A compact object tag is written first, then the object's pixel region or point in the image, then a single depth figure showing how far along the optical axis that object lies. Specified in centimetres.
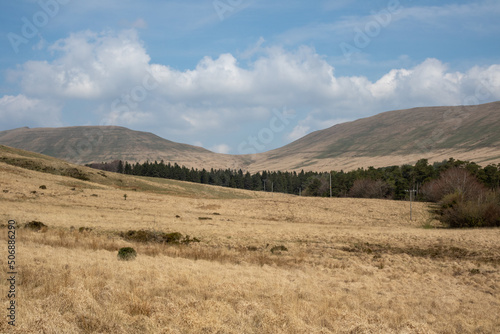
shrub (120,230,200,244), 3033
